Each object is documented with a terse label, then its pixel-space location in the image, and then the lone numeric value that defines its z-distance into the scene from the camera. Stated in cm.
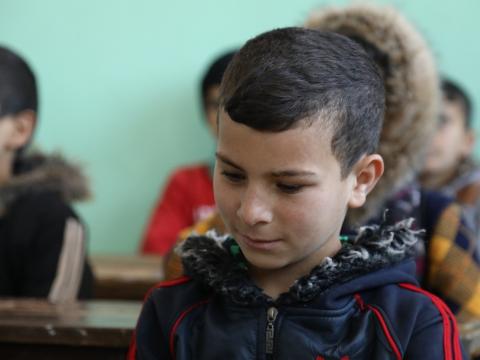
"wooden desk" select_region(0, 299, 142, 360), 266
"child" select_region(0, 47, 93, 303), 374
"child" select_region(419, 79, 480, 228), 560
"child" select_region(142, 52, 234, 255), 570
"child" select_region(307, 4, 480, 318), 308
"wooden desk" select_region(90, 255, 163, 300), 407
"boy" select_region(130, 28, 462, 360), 191
